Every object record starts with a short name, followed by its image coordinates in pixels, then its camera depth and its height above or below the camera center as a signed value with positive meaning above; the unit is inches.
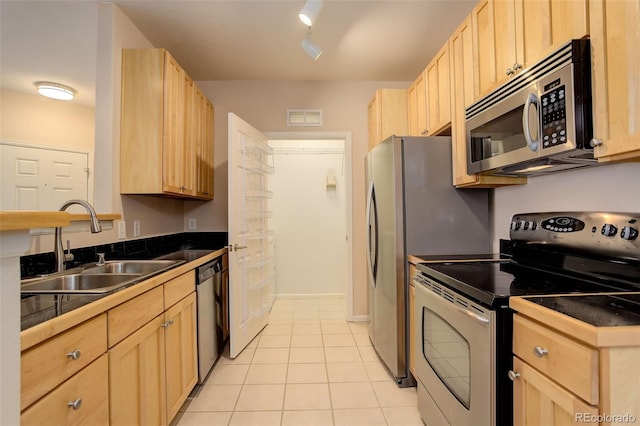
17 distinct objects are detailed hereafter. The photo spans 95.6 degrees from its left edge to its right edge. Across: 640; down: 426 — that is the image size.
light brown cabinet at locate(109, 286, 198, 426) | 45.1 -28.1
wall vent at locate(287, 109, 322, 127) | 125.8 +42.8
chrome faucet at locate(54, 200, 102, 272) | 54.2 -2.8
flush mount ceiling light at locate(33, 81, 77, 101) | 88.3 +39.5
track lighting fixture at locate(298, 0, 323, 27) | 67.4 +48.8
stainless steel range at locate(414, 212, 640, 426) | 40.1 -11.8
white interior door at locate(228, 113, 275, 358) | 93.4 -6.0
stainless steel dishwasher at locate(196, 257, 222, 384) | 77.9 -28.3
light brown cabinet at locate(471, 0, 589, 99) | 43.2 +31.5
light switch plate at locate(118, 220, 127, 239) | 77.8 -2.7
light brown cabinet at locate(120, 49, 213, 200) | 78.8 +26.3
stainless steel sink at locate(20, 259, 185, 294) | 49.4 -11.6
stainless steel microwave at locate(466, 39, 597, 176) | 40.4 +15.8
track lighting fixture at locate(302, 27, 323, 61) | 82.9 +48.3
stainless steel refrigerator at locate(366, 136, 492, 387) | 76.2 -0.4
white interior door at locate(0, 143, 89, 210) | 75.6 +12.0
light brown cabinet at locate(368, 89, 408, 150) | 108.3 +38.7
